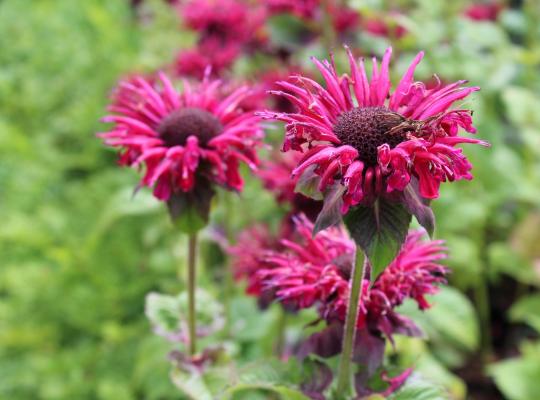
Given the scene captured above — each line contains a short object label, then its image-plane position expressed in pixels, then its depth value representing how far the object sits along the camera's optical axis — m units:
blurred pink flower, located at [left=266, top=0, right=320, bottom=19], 0.66
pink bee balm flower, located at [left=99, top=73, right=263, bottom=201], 0.34
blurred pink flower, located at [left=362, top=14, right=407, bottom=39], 0.70
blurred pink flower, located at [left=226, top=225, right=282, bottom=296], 0.40
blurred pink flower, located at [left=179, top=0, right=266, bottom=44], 0.74
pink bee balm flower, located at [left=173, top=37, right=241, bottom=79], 0.64
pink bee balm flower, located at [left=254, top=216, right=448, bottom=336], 0.32
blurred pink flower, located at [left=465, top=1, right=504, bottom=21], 0.84
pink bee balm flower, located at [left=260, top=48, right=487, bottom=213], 0.27
